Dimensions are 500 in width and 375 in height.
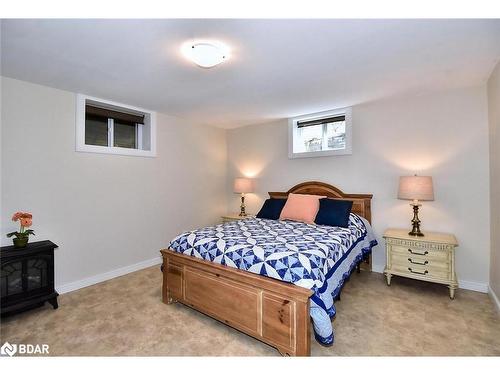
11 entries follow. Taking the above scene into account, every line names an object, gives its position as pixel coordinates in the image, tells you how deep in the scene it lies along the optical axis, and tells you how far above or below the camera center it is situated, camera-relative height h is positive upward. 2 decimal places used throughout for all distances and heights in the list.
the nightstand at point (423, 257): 2.51 -0.74
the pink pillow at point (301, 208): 3.12 -0.24
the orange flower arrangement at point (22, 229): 2.29 -0.38
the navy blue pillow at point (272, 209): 3.44 -0.27
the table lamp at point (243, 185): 4.23 +0.09
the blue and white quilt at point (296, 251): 1.67 -0.52
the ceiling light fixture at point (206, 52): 1.82 +1.07
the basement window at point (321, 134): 3.52 +0.90
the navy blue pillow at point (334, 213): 2.87 -0.28
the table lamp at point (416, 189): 2.66 +0.01
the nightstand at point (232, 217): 4.11 -0.47
